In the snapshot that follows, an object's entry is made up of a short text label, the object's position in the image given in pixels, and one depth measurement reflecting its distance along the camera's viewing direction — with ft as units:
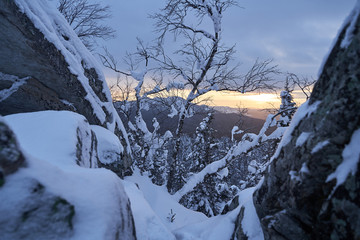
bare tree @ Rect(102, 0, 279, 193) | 23.44
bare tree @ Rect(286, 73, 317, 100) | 21.38
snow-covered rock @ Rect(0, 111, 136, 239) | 3.90
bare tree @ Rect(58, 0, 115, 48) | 29.45
